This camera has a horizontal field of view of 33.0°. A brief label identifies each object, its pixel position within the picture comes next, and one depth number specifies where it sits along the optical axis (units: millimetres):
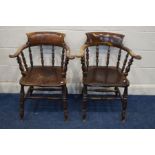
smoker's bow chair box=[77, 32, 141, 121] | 2527
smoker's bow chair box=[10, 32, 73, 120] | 2520
